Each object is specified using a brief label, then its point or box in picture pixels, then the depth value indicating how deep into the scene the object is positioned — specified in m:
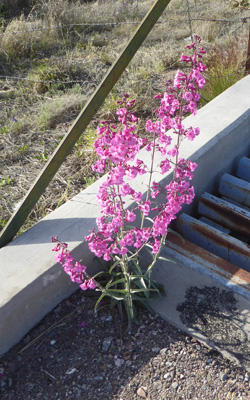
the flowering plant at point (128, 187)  1.63
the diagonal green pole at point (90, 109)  1.99
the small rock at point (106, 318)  2.06
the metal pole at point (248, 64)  3.66
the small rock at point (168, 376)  1.83
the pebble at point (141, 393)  1.79
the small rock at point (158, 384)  1.81
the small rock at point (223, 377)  1.82
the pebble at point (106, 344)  1.94
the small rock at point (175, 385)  1.80
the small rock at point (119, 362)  1.89
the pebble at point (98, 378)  1.84
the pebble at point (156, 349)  1.93
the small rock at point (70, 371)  1.86
